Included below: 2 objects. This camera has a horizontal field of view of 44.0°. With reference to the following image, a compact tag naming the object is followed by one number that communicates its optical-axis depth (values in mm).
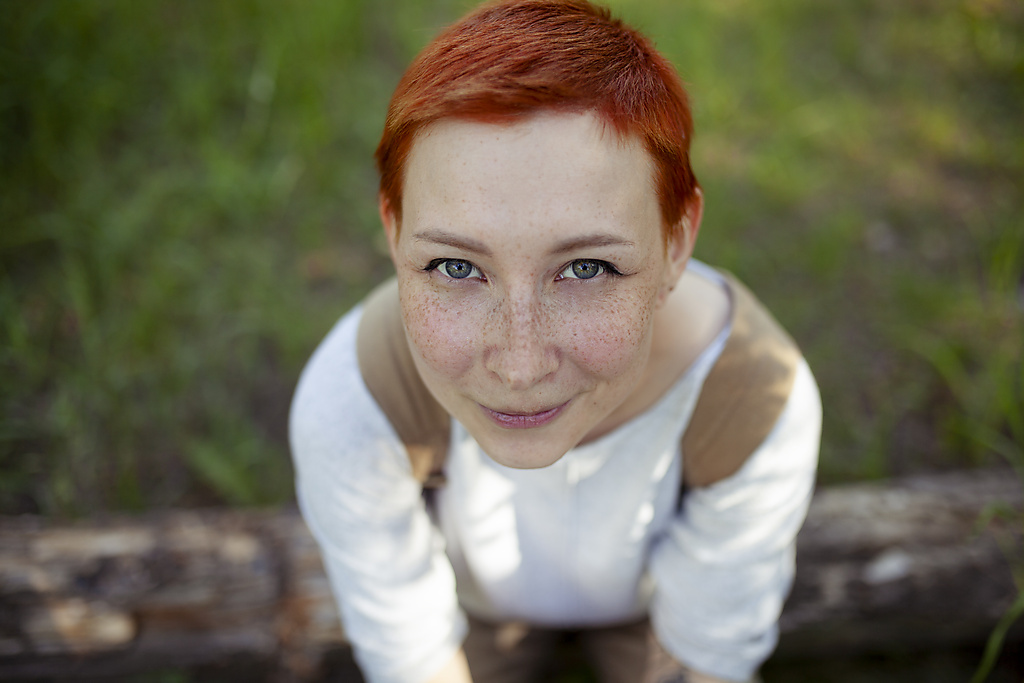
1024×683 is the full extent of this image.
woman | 575
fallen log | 851
